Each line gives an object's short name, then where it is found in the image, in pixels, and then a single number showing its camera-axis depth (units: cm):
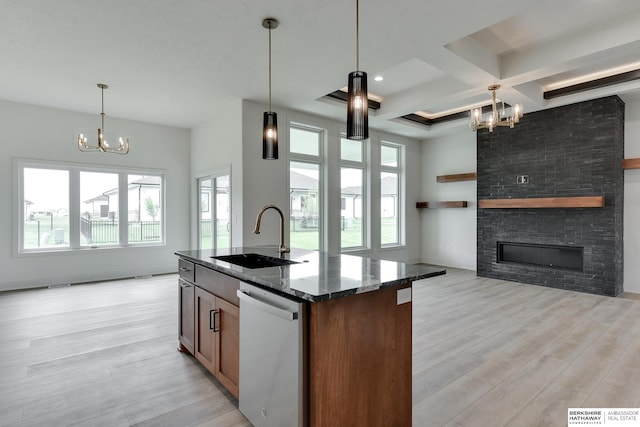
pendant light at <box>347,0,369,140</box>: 213
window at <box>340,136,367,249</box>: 671
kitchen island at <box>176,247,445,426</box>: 159
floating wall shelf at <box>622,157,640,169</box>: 507
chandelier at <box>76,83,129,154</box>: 453
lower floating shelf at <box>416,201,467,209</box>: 720
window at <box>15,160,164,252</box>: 557
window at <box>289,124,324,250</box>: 599
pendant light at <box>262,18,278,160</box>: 302
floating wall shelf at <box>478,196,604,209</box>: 507
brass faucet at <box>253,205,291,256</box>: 287
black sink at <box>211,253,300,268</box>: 272
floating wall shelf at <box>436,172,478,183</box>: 699
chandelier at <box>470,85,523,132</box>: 455
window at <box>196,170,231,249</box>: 584
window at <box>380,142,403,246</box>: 748
